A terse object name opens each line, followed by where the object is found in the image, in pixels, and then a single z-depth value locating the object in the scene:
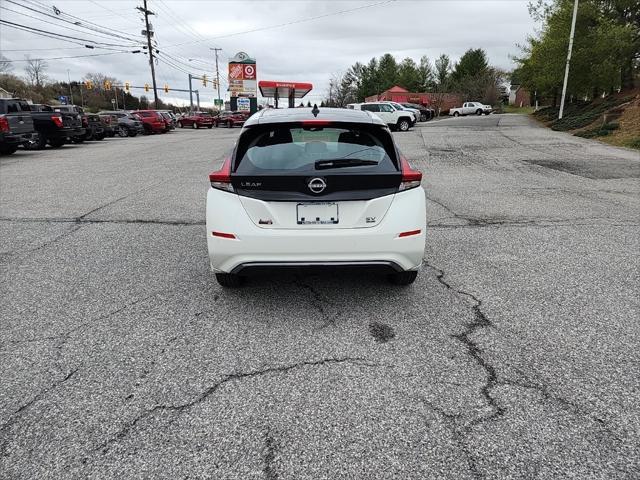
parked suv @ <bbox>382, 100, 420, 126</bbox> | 30.30
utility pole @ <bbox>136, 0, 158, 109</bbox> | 50.75
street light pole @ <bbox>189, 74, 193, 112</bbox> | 79.19
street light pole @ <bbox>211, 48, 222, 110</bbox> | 90.56
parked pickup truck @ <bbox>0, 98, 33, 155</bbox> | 16.30
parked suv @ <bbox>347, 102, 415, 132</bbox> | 29.25
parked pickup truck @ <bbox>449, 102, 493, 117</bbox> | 60.41
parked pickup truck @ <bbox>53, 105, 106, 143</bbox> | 23.45
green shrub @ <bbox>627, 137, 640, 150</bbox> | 17.19
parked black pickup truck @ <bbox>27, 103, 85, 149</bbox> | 20.09
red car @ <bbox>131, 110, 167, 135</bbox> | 35.25
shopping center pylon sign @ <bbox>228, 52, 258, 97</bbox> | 62.56
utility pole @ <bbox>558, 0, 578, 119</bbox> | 25.91
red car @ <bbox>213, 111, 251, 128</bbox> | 46.72
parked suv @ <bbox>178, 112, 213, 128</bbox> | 47.00
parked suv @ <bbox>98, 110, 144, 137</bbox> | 32.22
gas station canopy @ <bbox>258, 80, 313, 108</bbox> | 51.56
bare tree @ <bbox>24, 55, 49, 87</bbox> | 90.81
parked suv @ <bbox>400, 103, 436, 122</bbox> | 46.14
